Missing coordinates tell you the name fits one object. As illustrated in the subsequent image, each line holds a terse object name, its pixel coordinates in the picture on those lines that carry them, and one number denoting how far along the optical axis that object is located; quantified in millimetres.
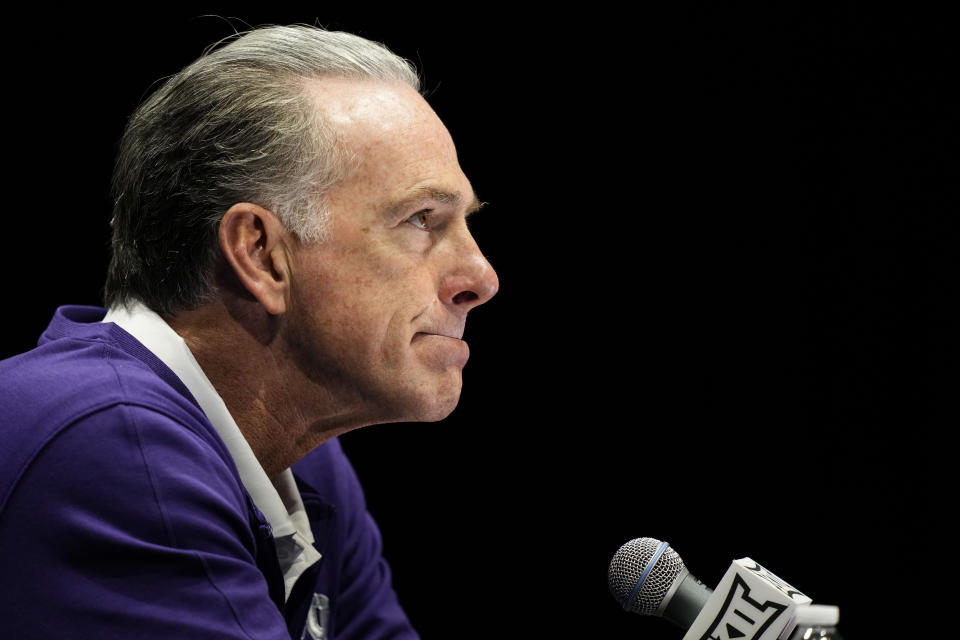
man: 3631
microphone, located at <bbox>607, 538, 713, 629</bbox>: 3579
